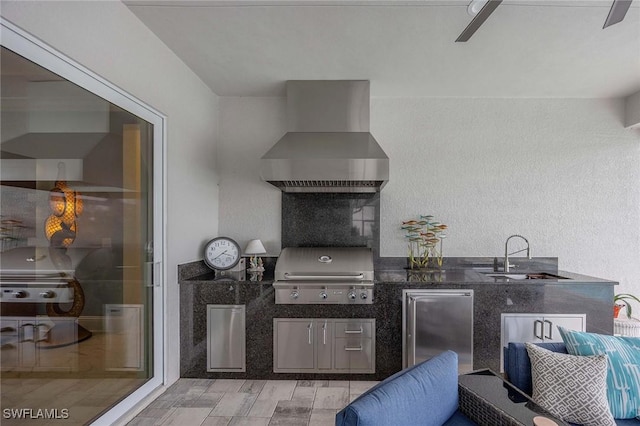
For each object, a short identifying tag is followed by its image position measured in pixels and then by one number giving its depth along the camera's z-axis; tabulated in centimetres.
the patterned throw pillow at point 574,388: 158
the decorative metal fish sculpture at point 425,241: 353
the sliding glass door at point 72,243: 145
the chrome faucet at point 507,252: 340
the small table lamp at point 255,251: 344
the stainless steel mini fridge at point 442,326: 280
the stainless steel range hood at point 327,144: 280
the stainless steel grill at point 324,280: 288
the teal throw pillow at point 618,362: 164
